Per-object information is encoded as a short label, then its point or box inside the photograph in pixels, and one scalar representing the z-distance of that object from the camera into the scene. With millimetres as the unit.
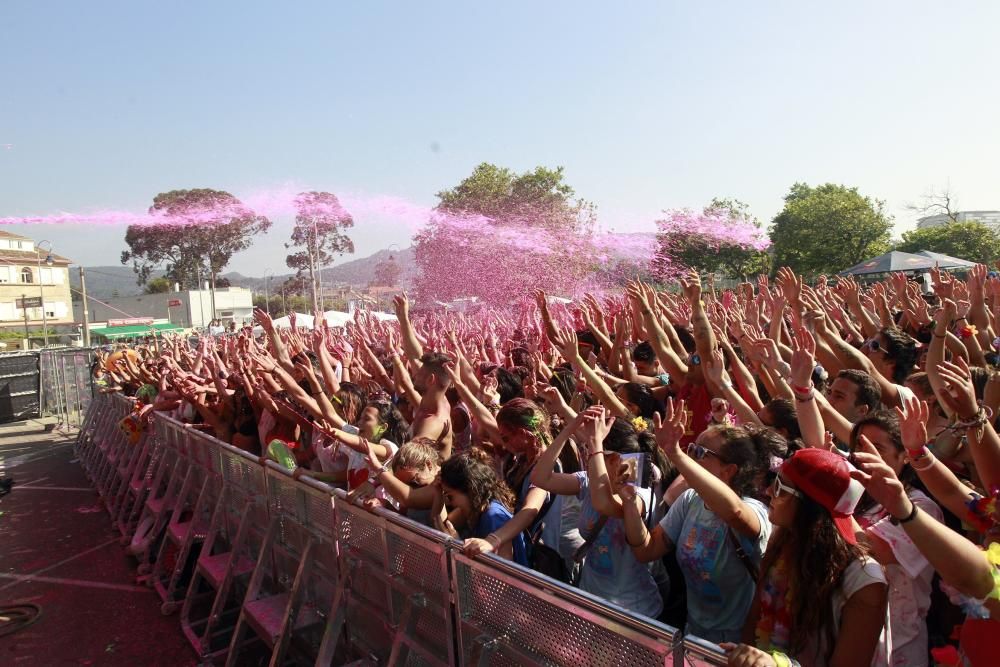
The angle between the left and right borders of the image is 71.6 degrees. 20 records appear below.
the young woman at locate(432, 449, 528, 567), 3088
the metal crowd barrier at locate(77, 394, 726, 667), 2197
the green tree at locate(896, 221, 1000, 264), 40188
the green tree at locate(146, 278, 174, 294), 66438
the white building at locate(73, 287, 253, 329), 49719
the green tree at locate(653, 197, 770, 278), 33219
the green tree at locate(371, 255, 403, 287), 32312
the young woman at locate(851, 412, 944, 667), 2053
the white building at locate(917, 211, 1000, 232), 81950
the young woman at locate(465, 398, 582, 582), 3037
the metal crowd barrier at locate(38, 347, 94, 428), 15200
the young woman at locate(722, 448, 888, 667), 1889
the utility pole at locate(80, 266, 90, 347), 25281
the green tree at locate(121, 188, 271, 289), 56812
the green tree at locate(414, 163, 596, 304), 26078
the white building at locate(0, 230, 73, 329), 54062
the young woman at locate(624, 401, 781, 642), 2404
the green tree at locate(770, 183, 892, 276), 39250
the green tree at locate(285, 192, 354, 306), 35125
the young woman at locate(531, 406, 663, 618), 2662
